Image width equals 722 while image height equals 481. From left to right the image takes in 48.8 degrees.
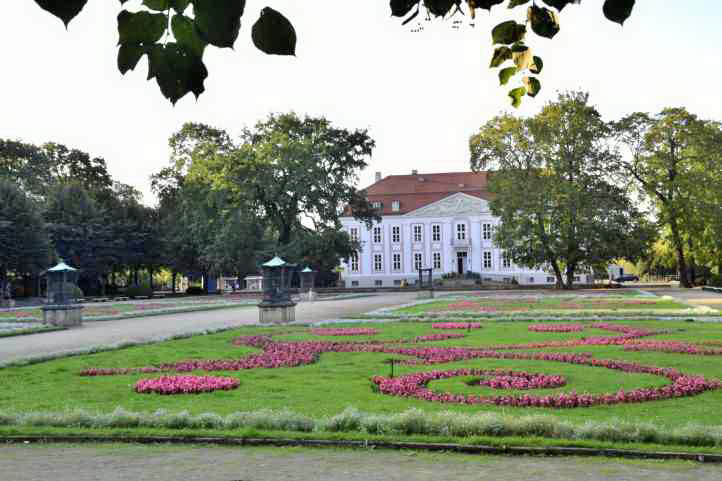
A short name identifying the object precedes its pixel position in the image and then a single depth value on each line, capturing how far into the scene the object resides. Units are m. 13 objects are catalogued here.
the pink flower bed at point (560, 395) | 8.99
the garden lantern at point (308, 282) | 46.39
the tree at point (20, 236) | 48.22
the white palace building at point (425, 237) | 79.69
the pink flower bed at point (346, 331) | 19.72
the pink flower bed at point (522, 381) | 10.27
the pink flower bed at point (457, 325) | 21.01
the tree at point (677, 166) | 55.09
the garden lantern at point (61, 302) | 24.81
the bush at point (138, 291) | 58.97
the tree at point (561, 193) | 53.44
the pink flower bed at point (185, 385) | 10.45
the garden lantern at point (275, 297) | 24.97
